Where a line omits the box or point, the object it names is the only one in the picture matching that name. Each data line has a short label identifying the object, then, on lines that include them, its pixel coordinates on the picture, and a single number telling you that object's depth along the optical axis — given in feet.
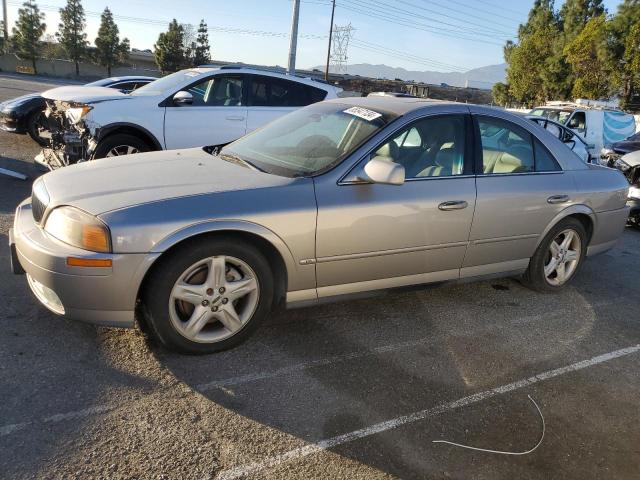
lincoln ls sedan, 9.41
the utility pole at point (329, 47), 164.20
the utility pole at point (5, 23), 184.66
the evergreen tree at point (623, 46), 79.15
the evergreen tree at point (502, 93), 119.85
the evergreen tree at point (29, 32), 178.70
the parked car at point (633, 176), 24.77
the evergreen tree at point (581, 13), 101.09
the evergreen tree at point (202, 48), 204.13
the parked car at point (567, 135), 35.29
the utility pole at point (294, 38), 56.06
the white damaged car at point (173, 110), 21.27
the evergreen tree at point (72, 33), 193.26
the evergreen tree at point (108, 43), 196.34
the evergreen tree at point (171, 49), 189.06
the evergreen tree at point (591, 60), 83.66
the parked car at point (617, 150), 33.83
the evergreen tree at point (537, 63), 101.60
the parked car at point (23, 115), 30.63
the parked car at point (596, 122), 49.03
